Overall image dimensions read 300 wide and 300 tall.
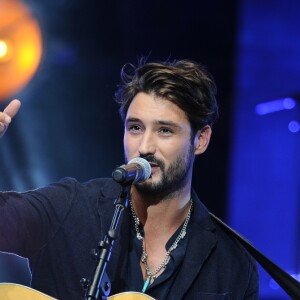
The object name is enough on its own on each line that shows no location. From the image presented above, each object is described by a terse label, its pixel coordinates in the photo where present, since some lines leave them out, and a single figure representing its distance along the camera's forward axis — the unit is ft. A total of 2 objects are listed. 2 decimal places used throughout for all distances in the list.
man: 18.46
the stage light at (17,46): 29.69
